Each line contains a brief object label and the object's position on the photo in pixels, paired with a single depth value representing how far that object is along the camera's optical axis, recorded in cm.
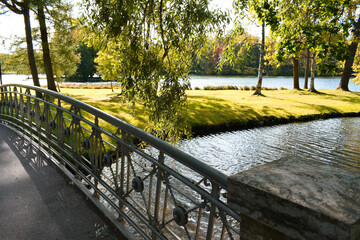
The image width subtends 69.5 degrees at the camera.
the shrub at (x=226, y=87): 3488
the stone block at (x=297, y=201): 115
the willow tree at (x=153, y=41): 557
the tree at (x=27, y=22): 1520
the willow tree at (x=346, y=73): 2709
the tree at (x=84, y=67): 6838
